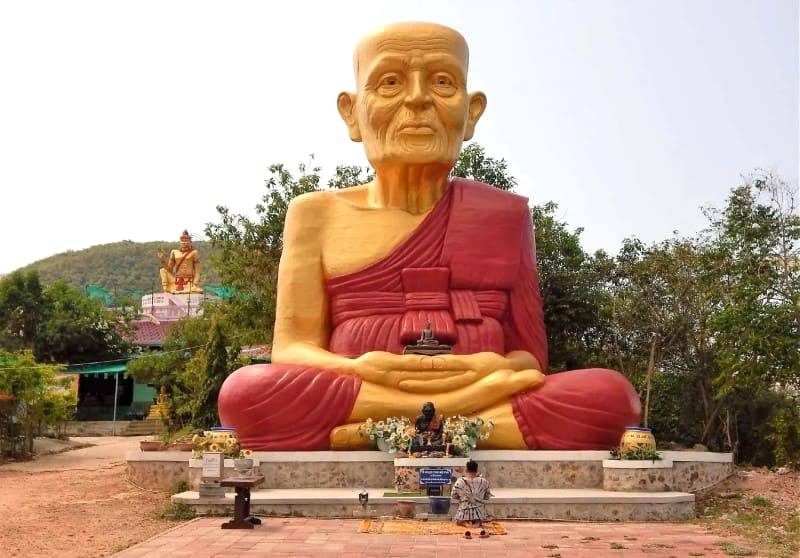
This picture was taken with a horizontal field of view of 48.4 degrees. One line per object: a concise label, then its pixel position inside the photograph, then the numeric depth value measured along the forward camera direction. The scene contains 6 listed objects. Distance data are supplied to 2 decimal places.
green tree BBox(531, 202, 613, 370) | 16.98
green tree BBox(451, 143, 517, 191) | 17.77
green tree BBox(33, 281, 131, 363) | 28.45
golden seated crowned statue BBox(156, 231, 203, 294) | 45.25
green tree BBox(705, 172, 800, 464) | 12.83
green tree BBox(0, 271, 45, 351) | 28.50
